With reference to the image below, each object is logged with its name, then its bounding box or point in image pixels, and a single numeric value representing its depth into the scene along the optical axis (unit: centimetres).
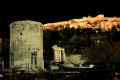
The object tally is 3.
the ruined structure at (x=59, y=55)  2816
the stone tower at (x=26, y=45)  2266
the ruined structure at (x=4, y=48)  3783
